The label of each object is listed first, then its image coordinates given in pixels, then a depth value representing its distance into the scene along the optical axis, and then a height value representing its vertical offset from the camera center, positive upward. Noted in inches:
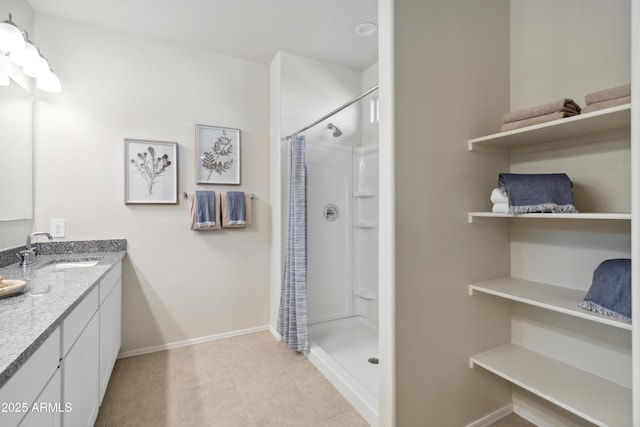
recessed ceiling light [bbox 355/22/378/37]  94.3 +59.7
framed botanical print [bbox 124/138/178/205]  99.3 +14.3
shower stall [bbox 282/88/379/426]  118.1 -5.3
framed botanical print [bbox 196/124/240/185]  108.3 +21.9
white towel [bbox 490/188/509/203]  59.8 +3.5
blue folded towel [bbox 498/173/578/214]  53.7 +3.7
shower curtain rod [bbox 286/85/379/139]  75.7 +30.5
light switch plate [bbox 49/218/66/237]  90.0 -3.9
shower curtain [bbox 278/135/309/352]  97.6 -14.5
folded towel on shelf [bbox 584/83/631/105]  45.2 +18.8
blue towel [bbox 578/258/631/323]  45.7 -12.4
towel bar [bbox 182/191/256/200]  106.7 +6.9
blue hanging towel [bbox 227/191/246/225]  109.4 +2.5
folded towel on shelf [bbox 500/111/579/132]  52.9 +17.4
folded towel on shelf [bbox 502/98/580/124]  52.8 +19.0
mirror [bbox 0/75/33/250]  72.6 +13.1
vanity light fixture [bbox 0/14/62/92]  65.4 +37.3
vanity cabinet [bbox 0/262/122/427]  33.1 -23.2
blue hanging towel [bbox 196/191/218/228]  105.2 +2.1
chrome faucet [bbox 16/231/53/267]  73.9 -10.6
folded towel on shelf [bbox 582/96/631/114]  45.5 +17.3
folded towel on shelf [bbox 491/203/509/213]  59.6 +1.1
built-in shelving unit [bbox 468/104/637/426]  48.3 -16.3
